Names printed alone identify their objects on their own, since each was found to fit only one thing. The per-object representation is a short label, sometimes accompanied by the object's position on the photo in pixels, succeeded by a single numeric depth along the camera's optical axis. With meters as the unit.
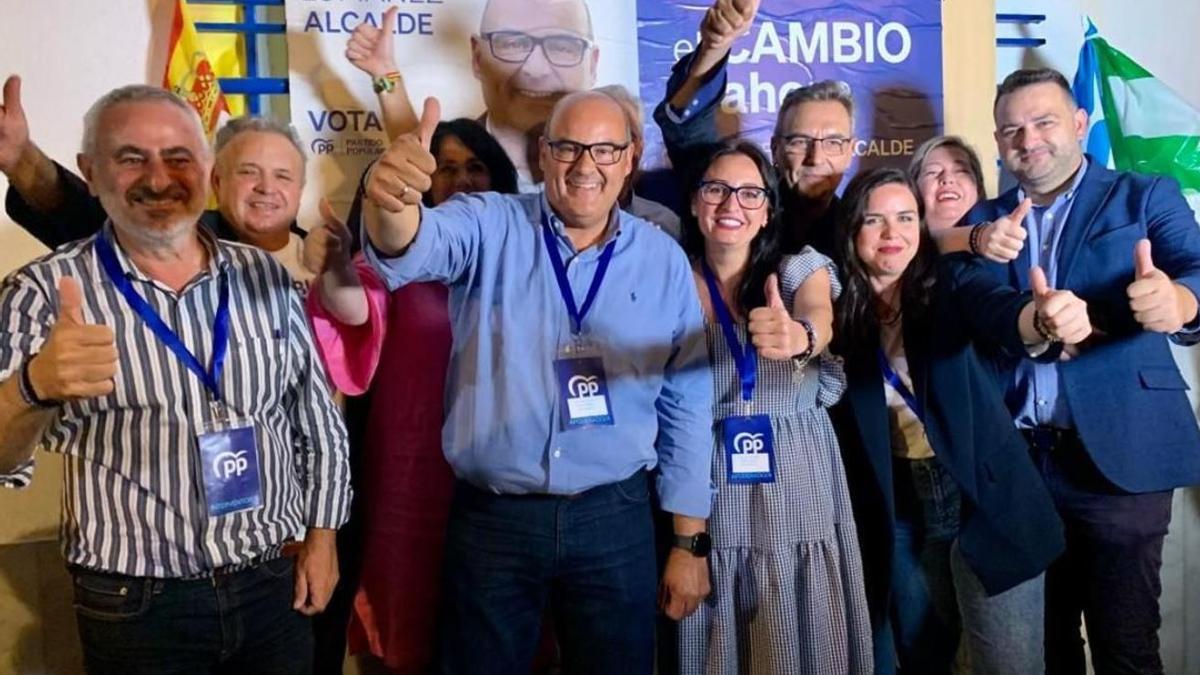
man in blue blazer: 2.08
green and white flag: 2.81
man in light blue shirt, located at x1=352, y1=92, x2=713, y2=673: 1.79
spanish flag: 2.31
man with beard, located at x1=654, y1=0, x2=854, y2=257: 2.24
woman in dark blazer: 2.00
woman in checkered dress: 1.97
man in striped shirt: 1.54
